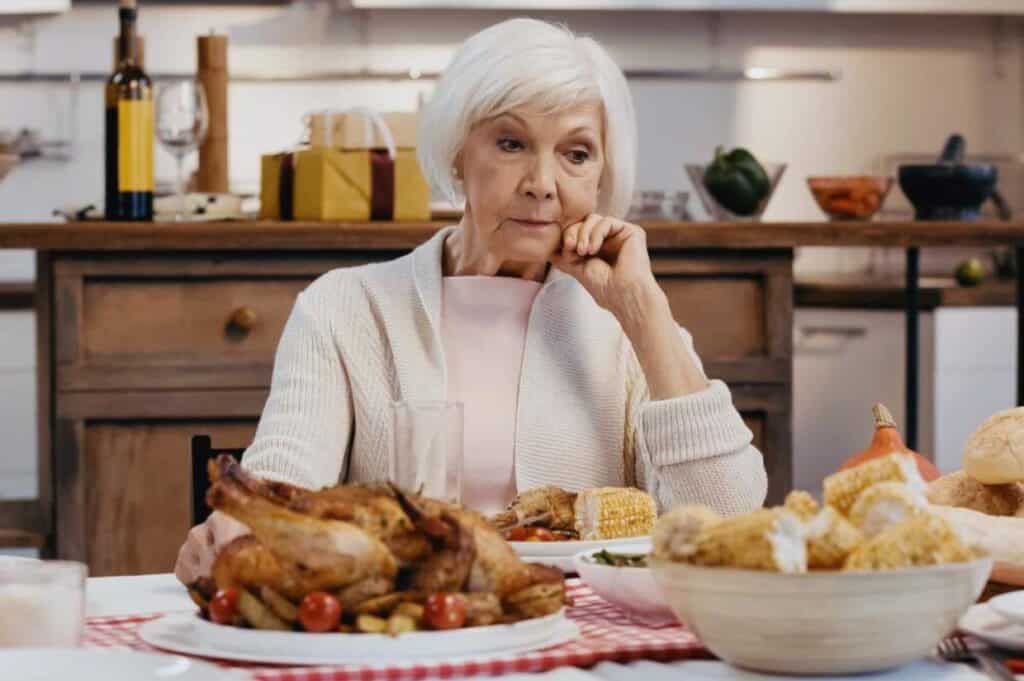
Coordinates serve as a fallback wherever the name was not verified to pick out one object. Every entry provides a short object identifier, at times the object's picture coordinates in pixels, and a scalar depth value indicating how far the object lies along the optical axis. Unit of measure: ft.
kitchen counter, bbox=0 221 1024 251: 11.52
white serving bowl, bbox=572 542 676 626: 6.79
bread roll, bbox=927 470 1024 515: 7.61
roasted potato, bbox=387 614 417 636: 6.43
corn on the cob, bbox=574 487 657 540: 7.66
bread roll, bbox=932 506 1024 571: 7.16
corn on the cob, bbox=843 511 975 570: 6.29
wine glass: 11.99
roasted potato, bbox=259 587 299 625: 6.47
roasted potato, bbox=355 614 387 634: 6.45
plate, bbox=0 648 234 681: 6.14
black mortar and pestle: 12.62
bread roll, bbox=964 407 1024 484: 7.49
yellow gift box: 11.87
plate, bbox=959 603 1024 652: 6.57
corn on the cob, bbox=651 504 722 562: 6.37
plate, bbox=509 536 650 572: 7.36
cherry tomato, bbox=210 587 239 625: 6.54
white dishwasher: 15.86
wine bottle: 11.82
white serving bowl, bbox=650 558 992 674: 6.24
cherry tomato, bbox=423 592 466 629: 6.45
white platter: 6.41
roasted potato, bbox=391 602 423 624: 6.47
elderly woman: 8.97
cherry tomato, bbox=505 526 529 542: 7.48
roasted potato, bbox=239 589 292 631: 6.48
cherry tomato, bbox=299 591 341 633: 6.42
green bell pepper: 12.32
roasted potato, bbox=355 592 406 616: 6.46
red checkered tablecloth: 6.40
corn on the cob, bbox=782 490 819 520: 6.34
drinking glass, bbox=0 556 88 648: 6.53
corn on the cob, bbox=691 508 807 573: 6.27
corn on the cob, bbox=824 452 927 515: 6.42
